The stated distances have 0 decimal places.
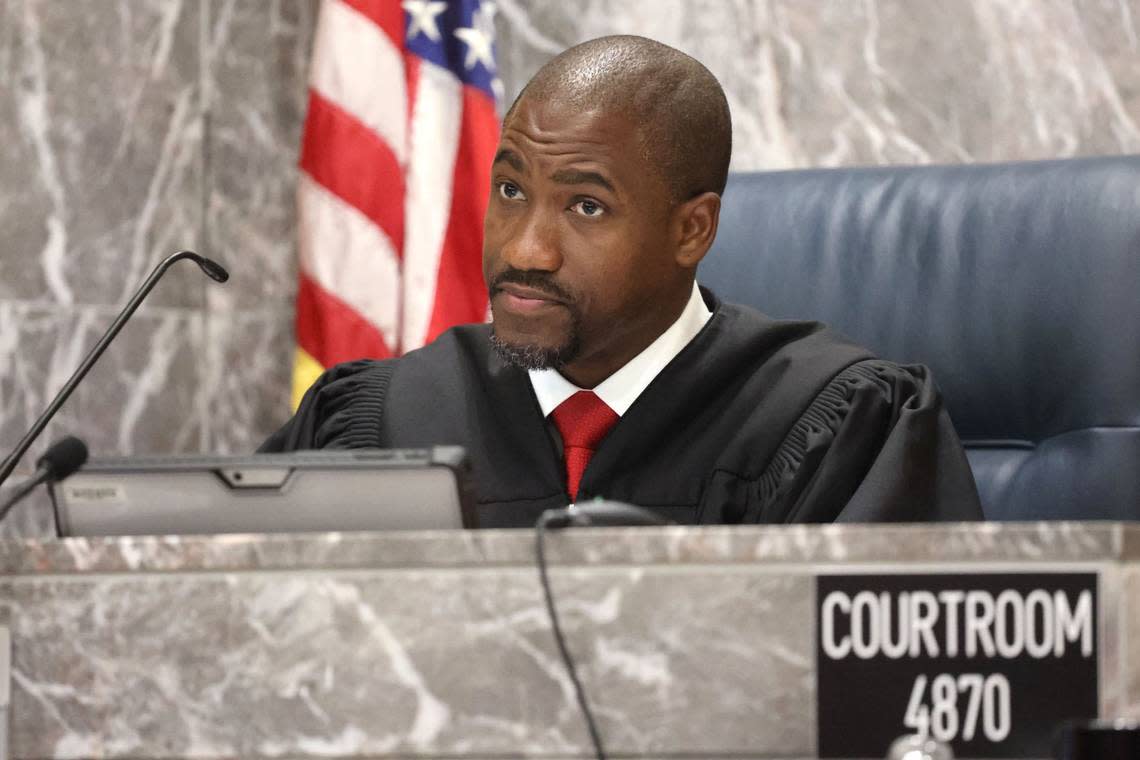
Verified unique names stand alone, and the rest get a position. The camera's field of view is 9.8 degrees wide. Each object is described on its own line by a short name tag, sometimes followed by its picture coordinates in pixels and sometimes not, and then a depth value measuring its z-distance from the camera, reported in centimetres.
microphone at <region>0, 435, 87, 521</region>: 463
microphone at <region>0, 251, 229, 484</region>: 476
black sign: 427
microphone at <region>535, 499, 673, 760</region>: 432
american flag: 580
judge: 510
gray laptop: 460
